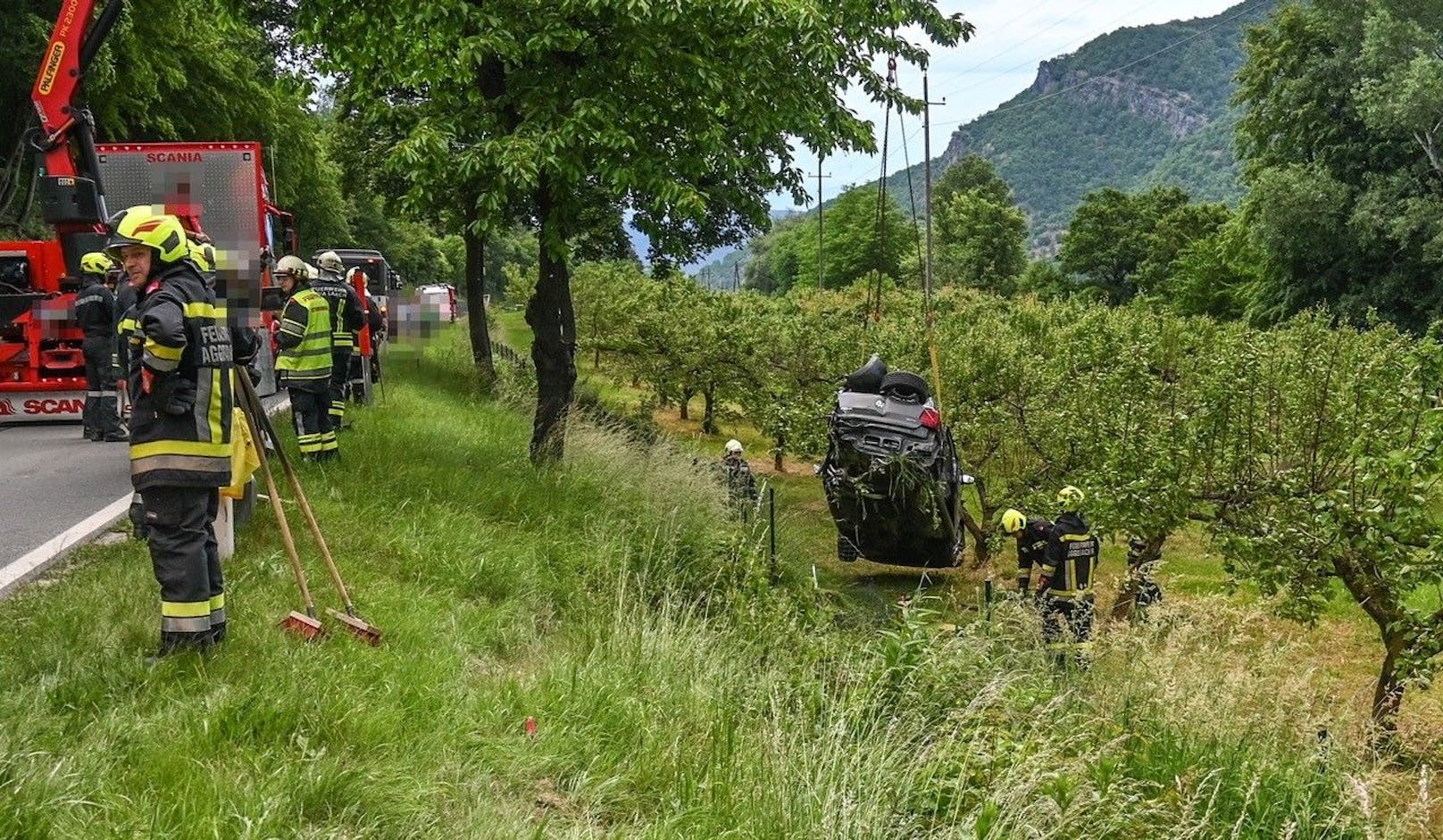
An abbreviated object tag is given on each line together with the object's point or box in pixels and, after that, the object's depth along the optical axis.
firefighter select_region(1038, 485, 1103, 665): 8.88
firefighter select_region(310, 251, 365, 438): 9.86
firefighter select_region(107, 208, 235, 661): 4.46
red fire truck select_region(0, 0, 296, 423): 11.88
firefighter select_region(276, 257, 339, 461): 8.80
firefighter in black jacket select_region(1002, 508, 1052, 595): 9.42
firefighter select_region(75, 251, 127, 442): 9.19
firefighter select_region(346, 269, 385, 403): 13.27
